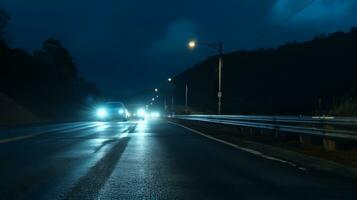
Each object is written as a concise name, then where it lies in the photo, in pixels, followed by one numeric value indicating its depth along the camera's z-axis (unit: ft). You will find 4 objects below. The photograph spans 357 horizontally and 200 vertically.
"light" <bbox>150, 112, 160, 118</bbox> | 403.79
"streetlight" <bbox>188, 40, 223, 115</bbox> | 130.36
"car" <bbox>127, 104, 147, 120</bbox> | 286.60
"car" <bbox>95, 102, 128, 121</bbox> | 189.06
